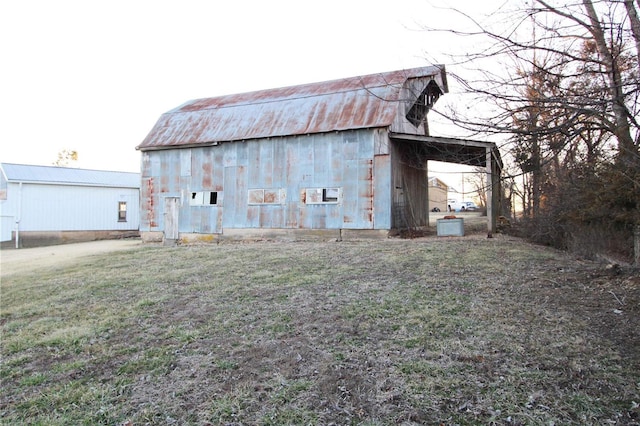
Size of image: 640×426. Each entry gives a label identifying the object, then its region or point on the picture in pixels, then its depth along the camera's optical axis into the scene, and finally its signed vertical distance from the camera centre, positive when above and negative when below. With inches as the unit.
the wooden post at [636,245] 285.3 -14.8
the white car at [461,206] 1930.6 +90.4
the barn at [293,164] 589.0 +95.9
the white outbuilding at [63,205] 912.3 +49.7
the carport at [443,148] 488.4 +107.5
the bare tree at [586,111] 175.3 +52.6
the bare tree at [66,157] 2262.6 +381.0
